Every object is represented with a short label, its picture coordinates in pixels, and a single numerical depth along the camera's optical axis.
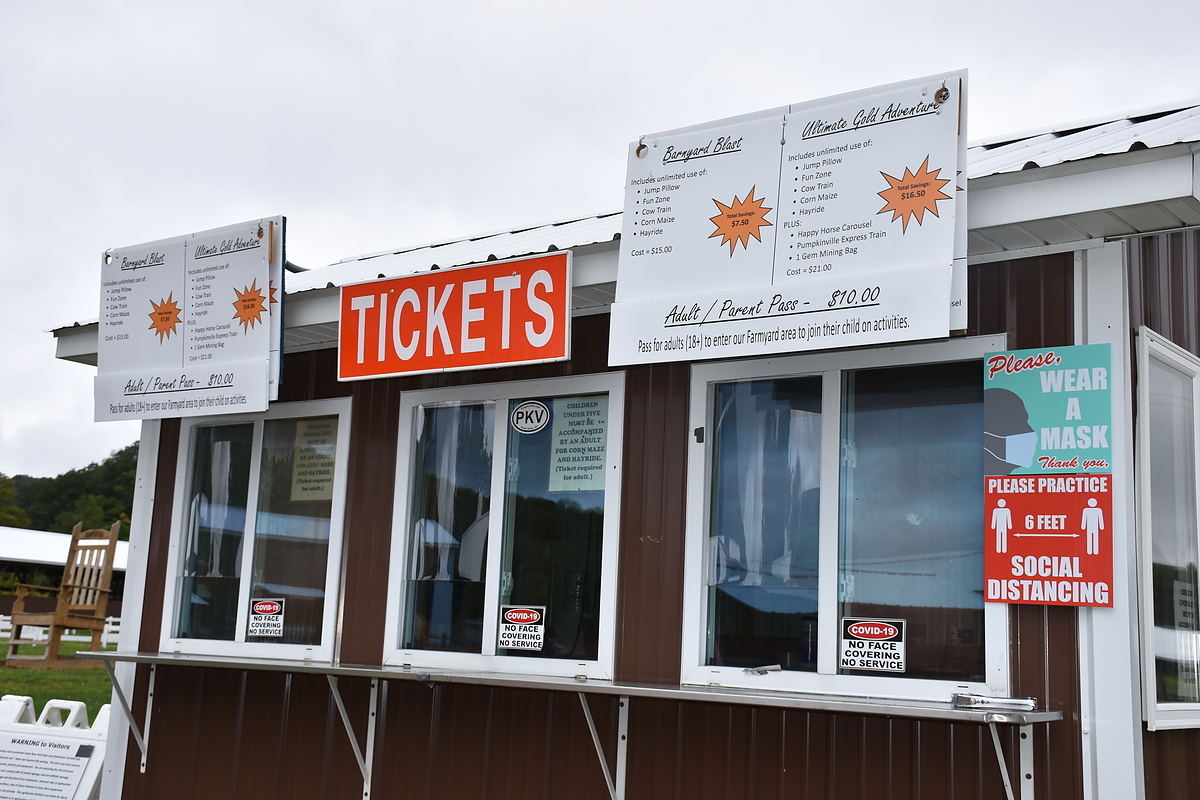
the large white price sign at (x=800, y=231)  3.84
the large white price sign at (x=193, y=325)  5.64
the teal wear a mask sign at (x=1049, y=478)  3.88
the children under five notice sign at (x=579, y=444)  5.27
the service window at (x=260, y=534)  6.07
